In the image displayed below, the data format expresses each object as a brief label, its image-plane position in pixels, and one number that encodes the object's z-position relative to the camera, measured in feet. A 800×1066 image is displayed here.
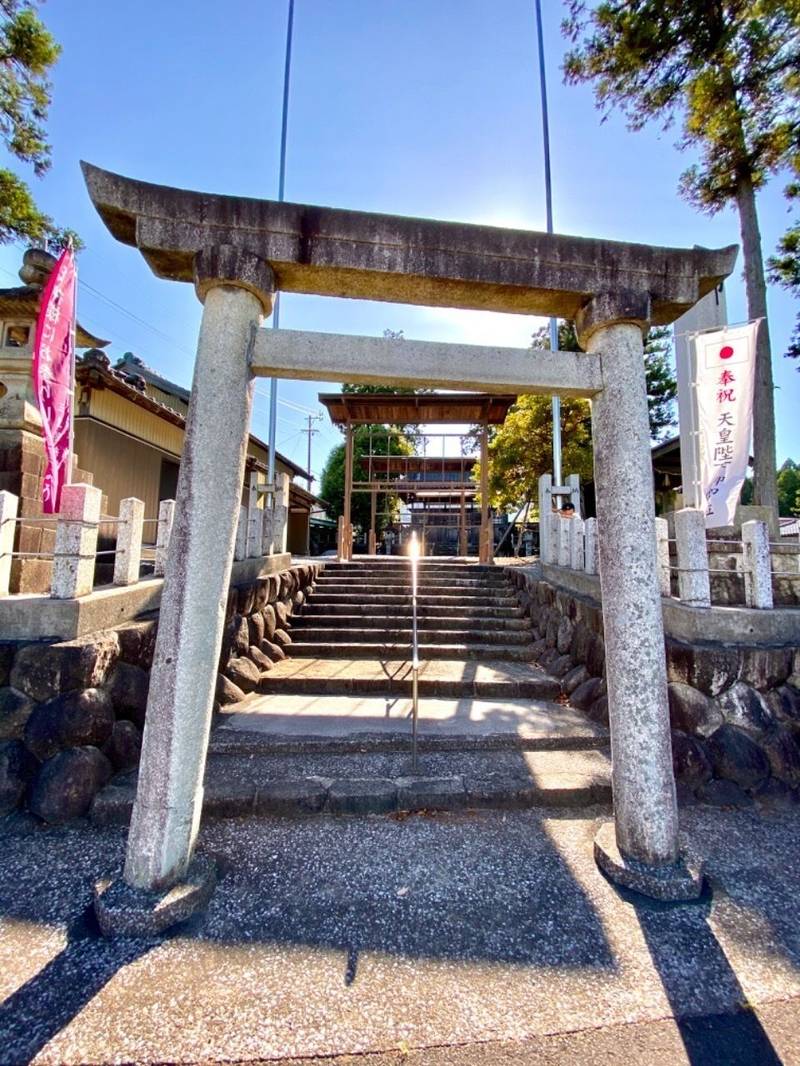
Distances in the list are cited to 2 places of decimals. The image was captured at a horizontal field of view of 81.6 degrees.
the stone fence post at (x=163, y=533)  14.62
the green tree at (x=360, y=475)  71.67
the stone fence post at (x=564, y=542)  21.36
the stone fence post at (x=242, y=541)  19.50
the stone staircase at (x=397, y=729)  10.46
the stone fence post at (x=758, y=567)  12.54
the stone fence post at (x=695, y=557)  12.38
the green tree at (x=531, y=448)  44.37
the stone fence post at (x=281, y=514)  24.10
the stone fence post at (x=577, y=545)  19.77
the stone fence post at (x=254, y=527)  20.76
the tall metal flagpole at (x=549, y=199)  30.78
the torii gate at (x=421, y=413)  35.06
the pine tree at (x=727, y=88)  26.94
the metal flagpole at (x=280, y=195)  33.68
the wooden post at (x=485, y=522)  34.86
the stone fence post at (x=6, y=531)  11.10
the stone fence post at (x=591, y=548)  18.29
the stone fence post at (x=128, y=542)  13.01
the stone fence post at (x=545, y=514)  25.16
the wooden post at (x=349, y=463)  37.55
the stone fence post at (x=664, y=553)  13.10
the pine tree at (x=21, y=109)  23.93
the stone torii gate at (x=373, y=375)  7.55
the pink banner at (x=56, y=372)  12.94
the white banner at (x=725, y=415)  18.35
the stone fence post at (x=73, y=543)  10.89
